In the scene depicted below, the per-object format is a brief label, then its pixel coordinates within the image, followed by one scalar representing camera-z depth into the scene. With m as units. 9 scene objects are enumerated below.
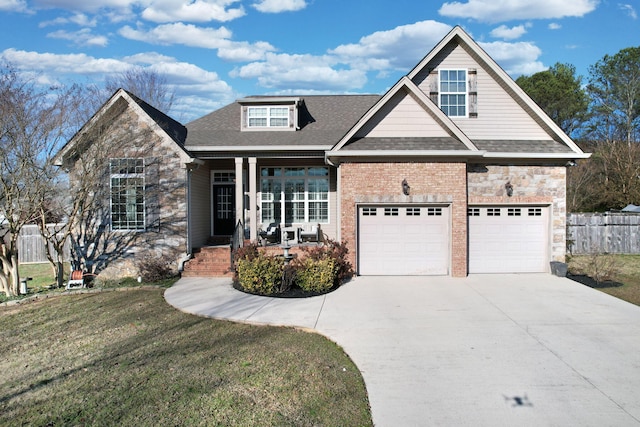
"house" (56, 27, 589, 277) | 12.30
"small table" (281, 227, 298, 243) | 14.36
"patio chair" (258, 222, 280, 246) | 14.63
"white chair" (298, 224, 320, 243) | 14.73
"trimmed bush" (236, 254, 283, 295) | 10.63
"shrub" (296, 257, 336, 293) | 10.82
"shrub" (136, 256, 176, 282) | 12.66
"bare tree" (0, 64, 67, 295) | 10.95
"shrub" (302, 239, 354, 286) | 11.37
